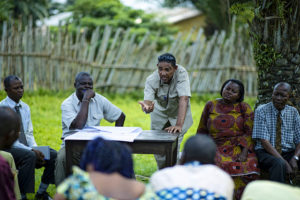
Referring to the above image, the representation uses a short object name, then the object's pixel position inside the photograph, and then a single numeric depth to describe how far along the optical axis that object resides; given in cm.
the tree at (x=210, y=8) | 2064
